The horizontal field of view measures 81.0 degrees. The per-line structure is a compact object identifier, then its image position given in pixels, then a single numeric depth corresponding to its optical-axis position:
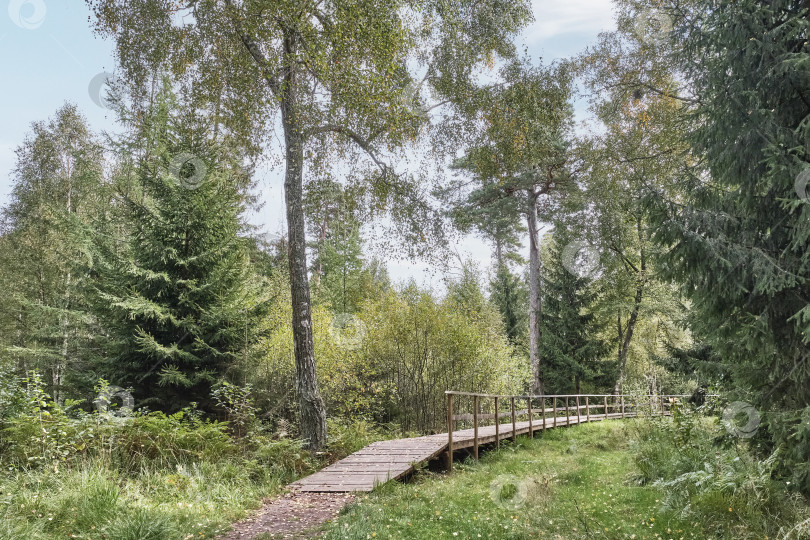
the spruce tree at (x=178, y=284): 10.16
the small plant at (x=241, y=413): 8.32
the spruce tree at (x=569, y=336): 23.38
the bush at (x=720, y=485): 4.13
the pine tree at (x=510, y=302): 29.31
